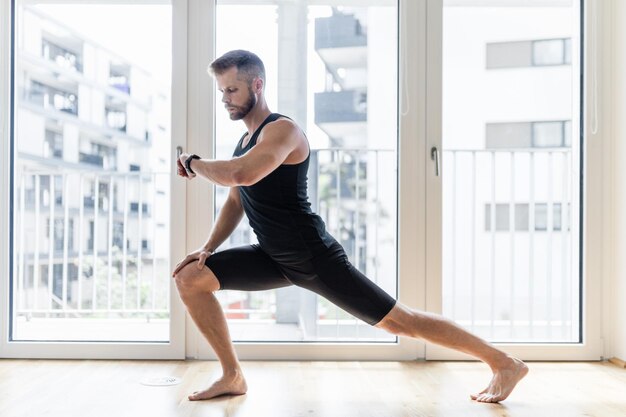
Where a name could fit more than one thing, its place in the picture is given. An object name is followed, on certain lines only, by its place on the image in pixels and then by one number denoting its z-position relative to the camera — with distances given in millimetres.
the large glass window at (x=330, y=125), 3107
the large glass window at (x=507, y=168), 4117
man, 2145
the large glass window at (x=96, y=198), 4066
